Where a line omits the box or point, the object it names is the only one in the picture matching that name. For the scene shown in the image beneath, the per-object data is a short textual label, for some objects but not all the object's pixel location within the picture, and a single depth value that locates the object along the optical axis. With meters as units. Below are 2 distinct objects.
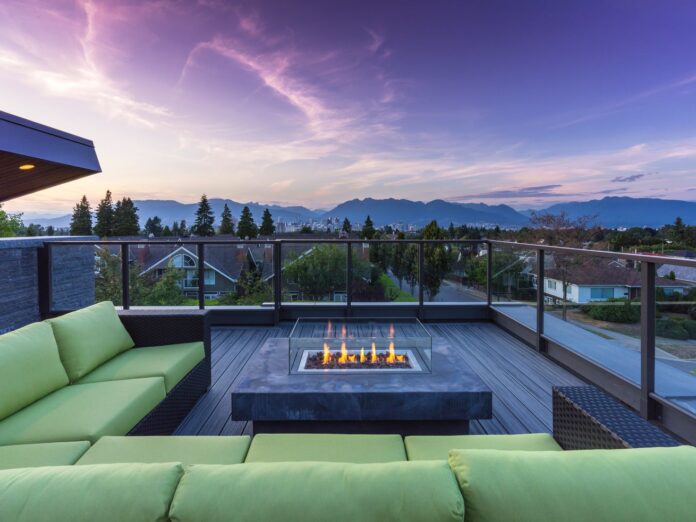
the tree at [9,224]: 15.01
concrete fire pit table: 2.40
